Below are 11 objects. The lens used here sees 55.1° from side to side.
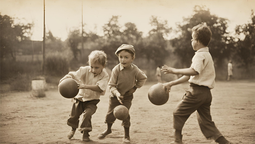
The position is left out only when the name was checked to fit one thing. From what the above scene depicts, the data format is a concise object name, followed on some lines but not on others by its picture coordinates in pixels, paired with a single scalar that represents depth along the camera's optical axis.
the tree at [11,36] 15.18
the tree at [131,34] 29.20
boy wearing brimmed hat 4.58
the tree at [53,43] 21.36
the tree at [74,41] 24.39
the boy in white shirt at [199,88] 3.94
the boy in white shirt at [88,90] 4.59
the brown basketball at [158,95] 4.15
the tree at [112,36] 27.42
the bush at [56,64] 19.33
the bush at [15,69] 15.63
